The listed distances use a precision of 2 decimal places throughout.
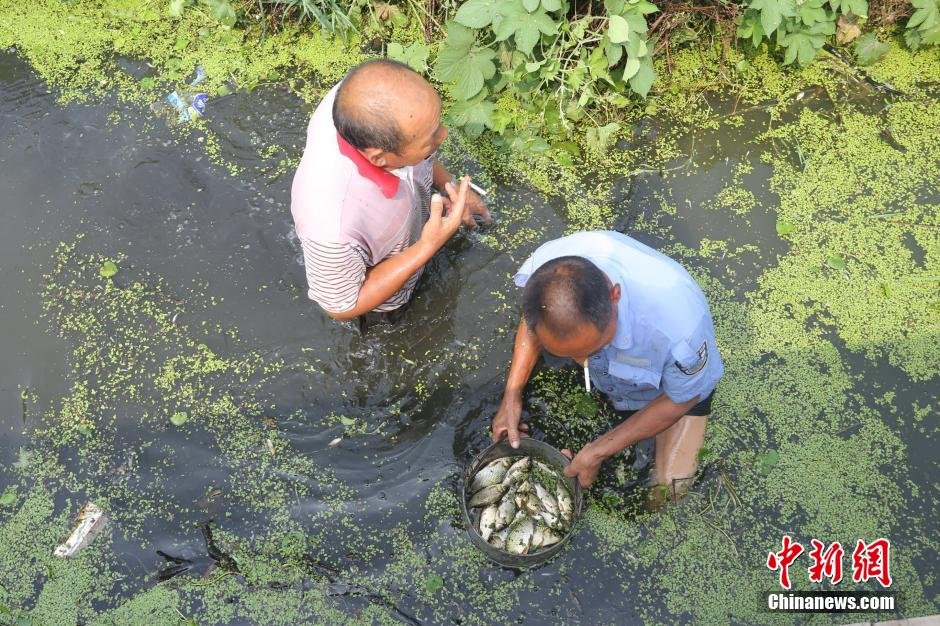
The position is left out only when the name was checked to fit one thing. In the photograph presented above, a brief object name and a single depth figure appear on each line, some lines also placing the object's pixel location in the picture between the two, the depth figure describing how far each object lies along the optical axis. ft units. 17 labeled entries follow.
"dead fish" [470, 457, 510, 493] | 8.10
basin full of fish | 7.70
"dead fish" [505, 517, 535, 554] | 7.62
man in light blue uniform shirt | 5.86
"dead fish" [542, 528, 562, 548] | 7.72
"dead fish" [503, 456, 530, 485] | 8.00
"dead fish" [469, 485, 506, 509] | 7.90
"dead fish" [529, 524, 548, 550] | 7.69
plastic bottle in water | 11.59
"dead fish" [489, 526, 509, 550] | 7.67
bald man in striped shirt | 6.27
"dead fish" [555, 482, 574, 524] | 7.93
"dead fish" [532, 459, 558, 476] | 8.19
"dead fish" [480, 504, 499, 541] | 7.71
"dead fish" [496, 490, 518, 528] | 7.75
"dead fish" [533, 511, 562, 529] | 7.80
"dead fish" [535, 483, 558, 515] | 7.89
